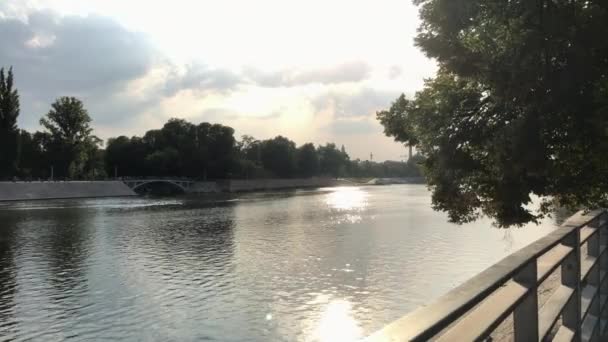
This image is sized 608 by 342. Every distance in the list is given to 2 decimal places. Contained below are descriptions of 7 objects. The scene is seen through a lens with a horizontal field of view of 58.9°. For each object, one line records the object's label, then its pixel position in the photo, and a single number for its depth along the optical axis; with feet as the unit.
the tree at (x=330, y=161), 631.15
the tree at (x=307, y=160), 563.48
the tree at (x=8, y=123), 294.25
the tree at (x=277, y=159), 523.70
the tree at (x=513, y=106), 29.01
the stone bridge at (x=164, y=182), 381.60
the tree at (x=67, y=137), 355.77
